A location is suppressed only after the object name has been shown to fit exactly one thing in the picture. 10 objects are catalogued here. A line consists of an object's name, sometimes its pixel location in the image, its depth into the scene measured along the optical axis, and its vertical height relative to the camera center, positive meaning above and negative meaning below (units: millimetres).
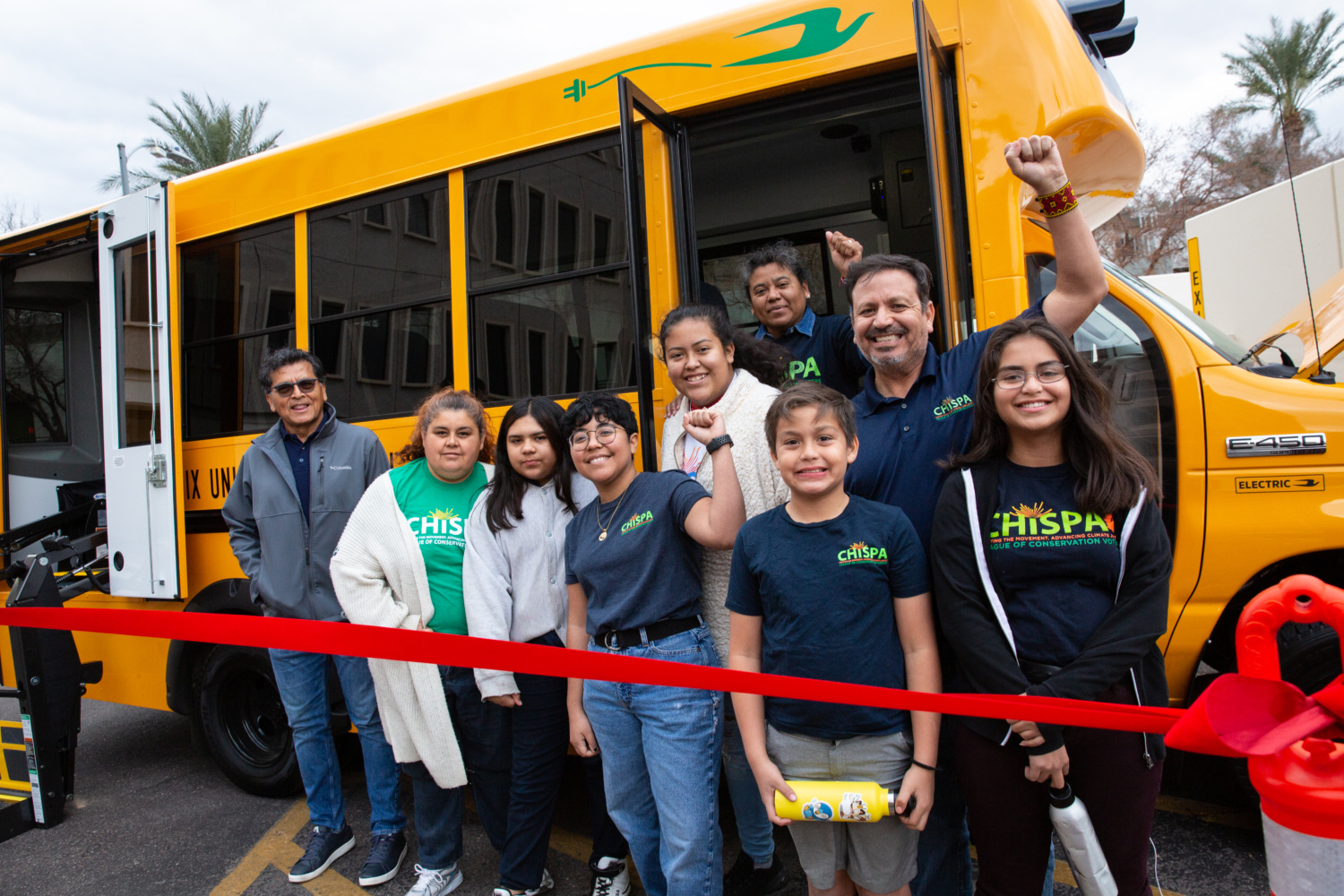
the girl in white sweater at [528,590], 2652 -311
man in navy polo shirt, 2039 +202
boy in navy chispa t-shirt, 1878 -396
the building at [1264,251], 3658 +1041
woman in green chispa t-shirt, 2729 -317
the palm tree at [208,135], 22688 +10740
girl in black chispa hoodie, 1714 -308
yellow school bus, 2600 +900
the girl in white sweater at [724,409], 2326 +210
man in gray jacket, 3195 -130
